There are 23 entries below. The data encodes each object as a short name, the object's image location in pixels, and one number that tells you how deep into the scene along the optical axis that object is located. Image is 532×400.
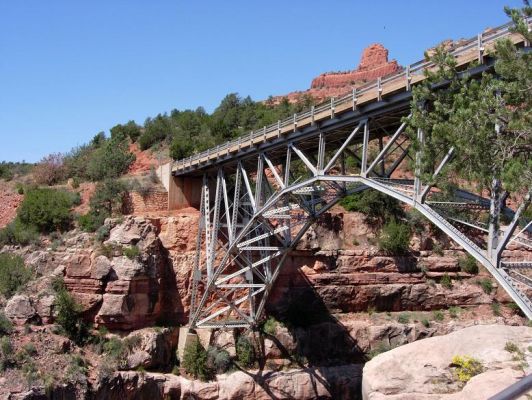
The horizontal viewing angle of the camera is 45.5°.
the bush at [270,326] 31.64
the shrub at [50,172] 41.69
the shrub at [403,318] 33.25
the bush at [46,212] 34.00
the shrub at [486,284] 35.22
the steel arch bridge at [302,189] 14.91
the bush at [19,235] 33.28
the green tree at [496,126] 12.63
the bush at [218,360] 29.41
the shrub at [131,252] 28.83
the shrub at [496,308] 34.25
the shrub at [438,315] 33.67
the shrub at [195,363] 28.91
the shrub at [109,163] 39.25
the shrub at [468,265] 35.91
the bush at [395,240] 35.28
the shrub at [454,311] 34.06
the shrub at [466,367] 11.27
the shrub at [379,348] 32.28
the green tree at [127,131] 51.41
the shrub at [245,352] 30.30
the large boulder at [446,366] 10.70
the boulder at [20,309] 26.20
